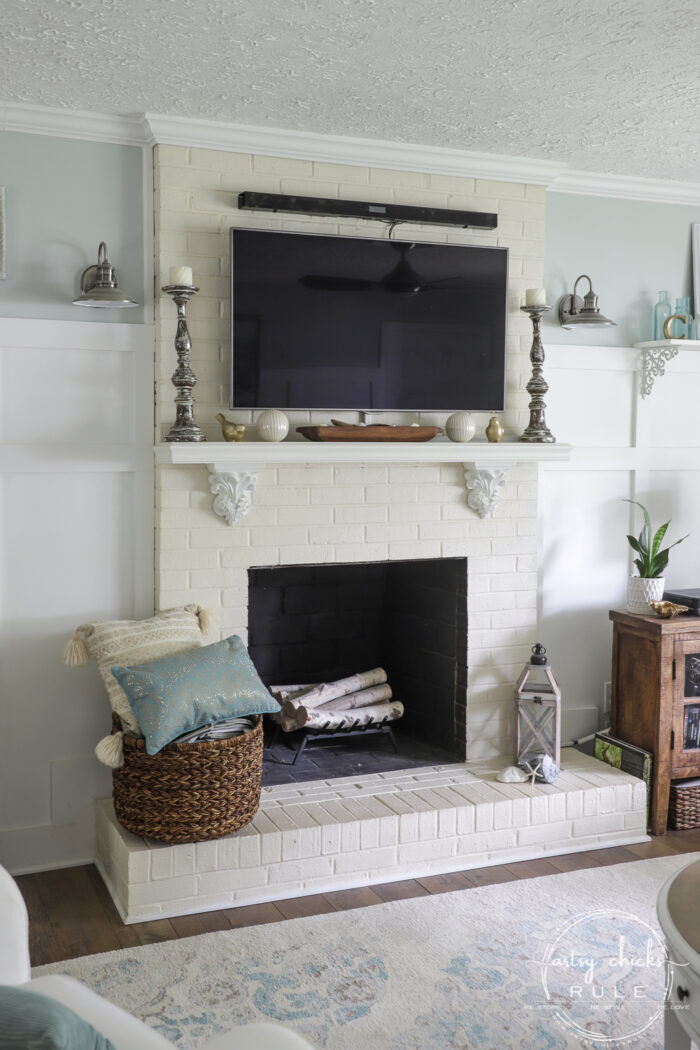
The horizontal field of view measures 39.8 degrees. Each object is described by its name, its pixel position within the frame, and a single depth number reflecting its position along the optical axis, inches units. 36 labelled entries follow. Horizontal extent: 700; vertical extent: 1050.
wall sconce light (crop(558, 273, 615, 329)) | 145.3
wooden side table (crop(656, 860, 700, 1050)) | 69.6
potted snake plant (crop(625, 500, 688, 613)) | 148.3
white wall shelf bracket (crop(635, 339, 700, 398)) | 155.1
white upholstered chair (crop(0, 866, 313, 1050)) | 57.0
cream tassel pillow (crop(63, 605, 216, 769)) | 114.3
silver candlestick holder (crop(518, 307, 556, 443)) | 141.6
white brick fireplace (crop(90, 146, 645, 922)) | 119.2
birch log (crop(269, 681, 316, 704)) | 148.4
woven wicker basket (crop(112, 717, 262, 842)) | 110.9
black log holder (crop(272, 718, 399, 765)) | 144.5
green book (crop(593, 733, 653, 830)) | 141.1
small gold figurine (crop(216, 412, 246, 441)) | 125.5
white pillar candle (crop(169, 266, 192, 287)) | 119.9
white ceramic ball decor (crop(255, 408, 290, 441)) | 127.6
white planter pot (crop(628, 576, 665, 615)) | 148.3
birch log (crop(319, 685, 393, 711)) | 149.3
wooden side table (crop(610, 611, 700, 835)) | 140.3
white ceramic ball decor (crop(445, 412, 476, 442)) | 137.6
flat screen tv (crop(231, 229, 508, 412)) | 128.3
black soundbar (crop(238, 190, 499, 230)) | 126.7
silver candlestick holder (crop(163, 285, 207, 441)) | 122.5
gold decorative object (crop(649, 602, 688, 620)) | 145.0
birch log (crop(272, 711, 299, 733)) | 144.5
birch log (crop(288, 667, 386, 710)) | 146.9
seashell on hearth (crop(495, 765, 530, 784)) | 136.3
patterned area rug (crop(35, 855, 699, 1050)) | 90.9
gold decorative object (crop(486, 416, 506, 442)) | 140.3
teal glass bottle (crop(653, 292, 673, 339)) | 158.1
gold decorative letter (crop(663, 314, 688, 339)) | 156.6
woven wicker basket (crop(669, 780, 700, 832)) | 140.9
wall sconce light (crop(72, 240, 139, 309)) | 119.6
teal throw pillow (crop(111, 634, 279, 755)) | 108.8
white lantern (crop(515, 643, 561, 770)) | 139.6
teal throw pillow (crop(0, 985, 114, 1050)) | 41.1
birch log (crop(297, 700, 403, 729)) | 143.1
